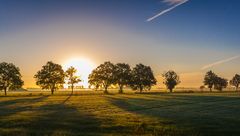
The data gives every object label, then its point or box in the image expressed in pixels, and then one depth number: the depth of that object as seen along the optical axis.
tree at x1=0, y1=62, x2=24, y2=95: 85.74
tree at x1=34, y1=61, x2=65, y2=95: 90.47
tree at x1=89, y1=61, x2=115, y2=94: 104.28
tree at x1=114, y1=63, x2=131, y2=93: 106.14
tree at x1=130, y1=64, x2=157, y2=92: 110.51
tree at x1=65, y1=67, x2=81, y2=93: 92.61
